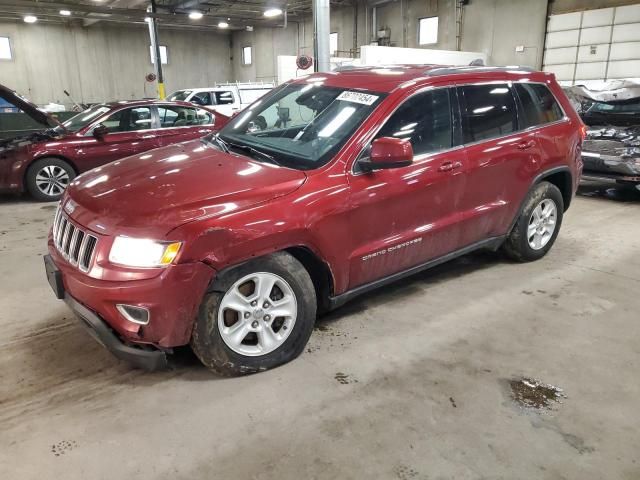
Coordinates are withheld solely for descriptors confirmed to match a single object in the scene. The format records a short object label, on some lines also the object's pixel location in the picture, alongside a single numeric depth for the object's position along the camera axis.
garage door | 12.93
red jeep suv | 2.42
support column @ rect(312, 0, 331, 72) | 7.53
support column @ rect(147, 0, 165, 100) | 15.47
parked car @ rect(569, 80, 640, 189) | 6.89
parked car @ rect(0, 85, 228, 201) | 6.97
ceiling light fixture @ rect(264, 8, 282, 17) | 19.72
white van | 13.30
